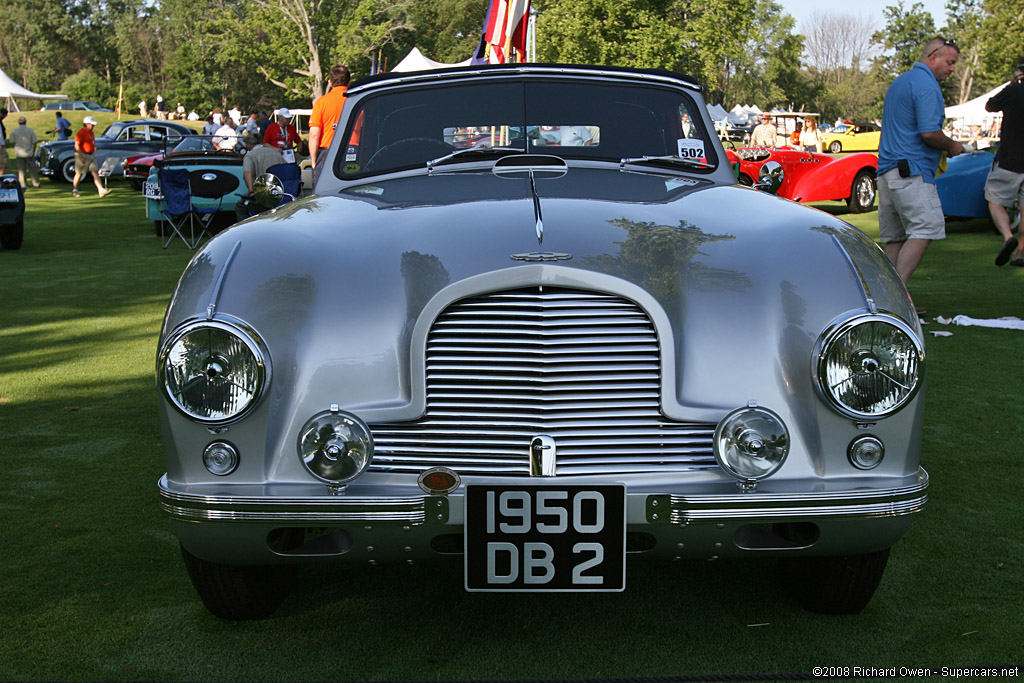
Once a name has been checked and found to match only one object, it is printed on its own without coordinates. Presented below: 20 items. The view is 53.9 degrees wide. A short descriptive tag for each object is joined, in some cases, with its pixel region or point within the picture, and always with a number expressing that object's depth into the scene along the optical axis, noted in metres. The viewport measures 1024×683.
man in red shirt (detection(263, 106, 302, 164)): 13.33
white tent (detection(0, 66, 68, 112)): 46.97
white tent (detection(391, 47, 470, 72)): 30.67
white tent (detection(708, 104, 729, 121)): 56.16
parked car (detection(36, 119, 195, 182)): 26.03
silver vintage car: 2.39
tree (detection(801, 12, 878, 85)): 105.50
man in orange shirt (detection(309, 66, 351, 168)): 8.91
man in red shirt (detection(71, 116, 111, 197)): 23.21
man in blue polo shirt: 6.75
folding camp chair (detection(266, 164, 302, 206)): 9.58
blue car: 12.61
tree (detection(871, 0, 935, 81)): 96.50
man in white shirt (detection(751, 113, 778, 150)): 40.28
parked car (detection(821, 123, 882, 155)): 43.22
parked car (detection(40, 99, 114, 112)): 63.11
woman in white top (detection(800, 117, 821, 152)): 42.83
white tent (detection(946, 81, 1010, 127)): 51.25
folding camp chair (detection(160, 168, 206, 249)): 12.50
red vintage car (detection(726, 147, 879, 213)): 16.30
